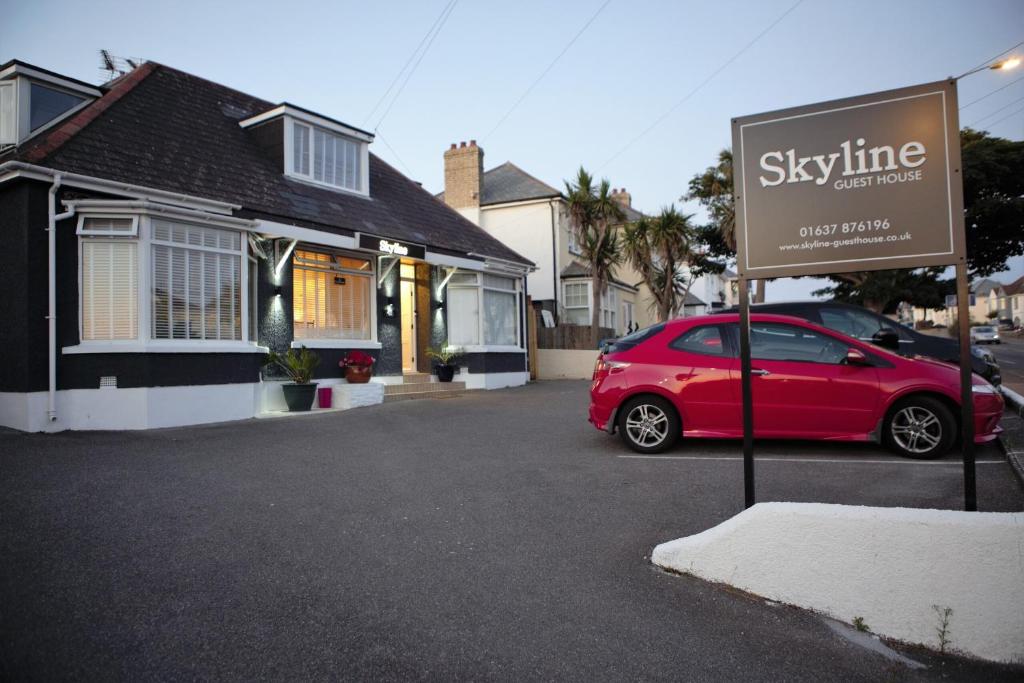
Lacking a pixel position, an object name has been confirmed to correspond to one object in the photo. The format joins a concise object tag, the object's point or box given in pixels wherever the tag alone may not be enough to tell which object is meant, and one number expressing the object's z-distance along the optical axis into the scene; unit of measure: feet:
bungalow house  30.53
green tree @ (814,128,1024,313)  86.02
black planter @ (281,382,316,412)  38.32
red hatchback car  21.45
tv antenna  62.64
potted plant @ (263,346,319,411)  38.37
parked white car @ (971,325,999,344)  150.30
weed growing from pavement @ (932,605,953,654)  10.57
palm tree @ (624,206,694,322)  77.82
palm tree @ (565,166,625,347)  71.05
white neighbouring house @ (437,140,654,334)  85.40
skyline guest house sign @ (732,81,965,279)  12.94
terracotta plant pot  43.60
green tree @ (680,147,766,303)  85.61
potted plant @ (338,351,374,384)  43.57
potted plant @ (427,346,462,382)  52.60
